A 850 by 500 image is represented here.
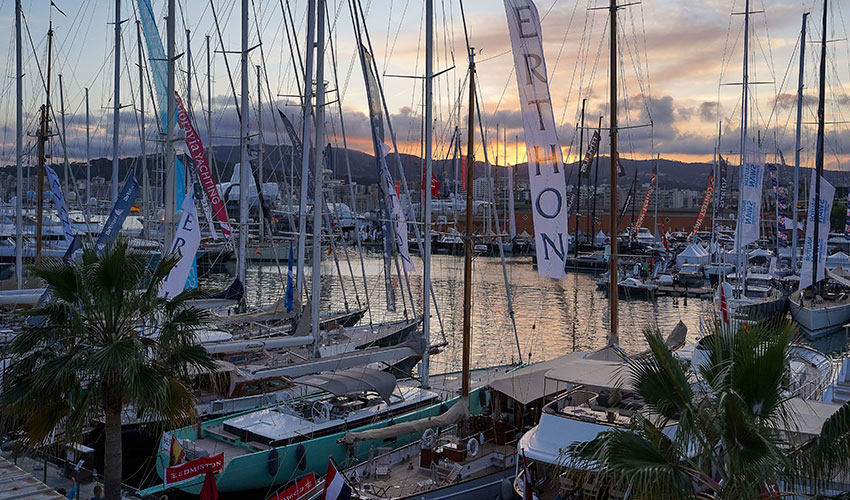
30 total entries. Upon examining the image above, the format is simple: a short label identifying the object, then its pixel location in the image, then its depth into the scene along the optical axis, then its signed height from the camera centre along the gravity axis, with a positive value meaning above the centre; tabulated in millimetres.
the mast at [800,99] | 48178 +6753
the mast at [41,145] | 30922 +1944
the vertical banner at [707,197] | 76506 +758
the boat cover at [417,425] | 16906 -4998
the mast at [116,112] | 39844 +4186
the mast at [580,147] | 81338 +5865
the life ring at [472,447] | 16672 -5250
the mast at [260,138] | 33906 +2580
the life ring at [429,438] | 17328 -5287
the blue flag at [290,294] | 28156 -3477
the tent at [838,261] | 73875 -5094
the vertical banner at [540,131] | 17406 +1575
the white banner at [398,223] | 24391 -747
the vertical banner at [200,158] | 26162 +1296
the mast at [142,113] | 38094 +4138
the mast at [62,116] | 40084 +3796
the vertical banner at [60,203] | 31909 -404
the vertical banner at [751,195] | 35238 +487
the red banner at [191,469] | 15008 -5271
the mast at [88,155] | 56775 +2927
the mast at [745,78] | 39281 +6489
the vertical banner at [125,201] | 24781 -212
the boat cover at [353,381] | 18719 -4428
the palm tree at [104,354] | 11031 -2312
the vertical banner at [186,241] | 19036 -1175
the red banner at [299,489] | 13668 -5124
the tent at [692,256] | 75000 -4963
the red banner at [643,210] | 82462 -662
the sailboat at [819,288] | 35094 -5280
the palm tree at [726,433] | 7254 -2175
